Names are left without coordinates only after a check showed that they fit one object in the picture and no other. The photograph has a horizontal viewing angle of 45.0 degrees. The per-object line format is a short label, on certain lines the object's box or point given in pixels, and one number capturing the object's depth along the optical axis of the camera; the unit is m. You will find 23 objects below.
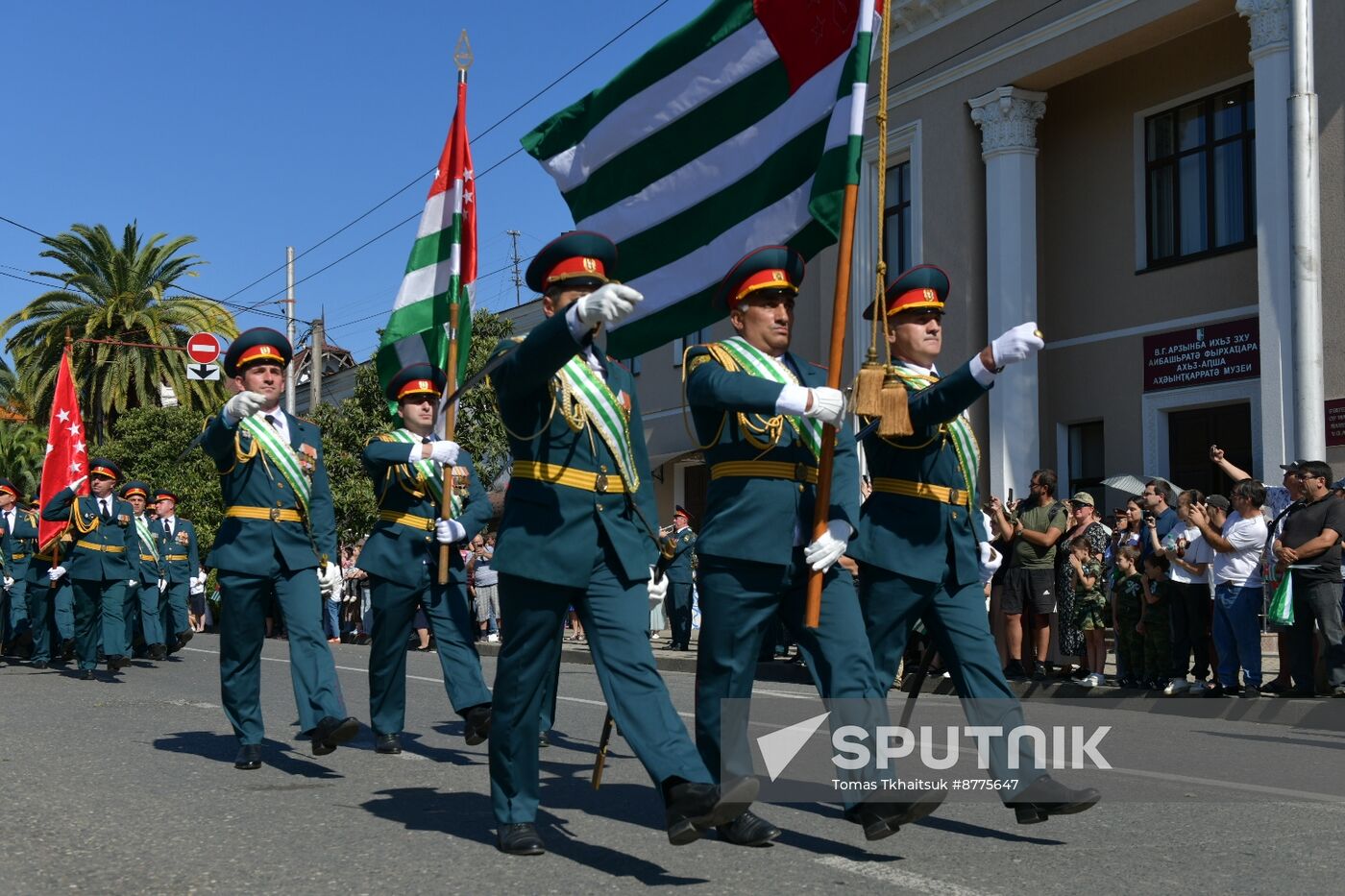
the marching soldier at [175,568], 17.92
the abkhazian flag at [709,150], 6.58
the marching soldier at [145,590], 16.73
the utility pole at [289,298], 41.09
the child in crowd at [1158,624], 12.97
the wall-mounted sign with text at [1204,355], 19.42
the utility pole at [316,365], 37.81
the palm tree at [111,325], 38.28
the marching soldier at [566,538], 5.43
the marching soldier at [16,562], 17.52
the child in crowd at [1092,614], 13.62
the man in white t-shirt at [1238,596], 12.20
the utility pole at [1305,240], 14.86
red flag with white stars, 17.00
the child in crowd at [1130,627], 13.34
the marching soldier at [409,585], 8.35
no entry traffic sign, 35.66
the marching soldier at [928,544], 5.86
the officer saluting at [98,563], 15.34
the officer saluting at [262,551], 7.82
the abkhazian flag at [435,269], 9.88
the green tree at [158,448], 32.59
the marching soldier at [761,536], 5.52
